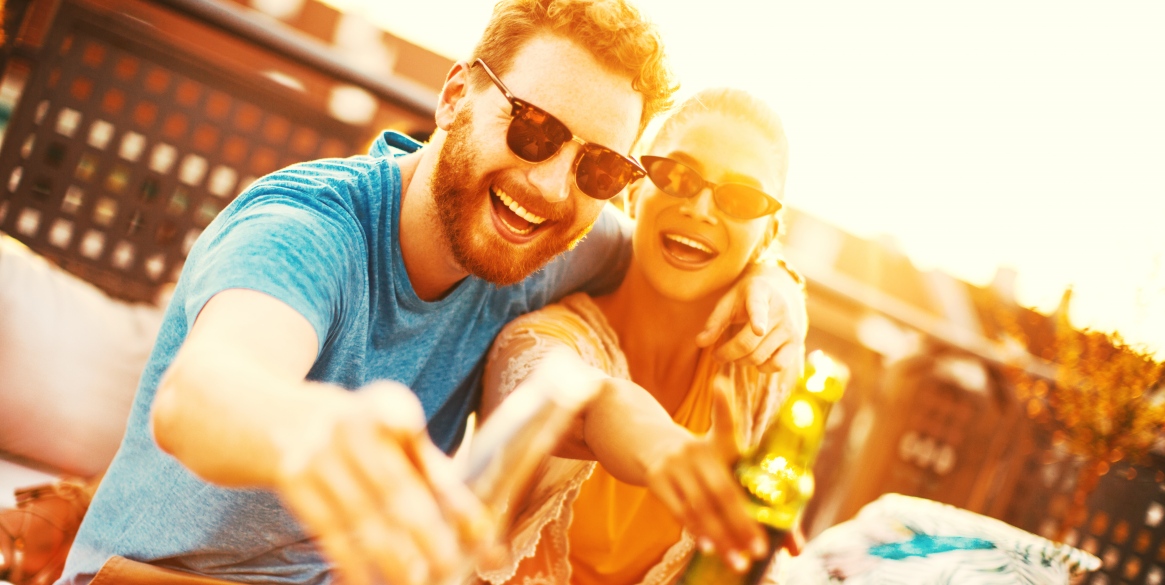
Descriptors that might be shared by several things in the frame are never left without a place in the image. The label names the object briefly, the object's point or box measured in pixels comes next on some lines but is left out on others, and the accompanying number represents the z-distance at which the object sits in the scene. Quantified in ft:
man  3.24
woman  4.89
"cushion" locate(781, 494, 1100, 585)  5.85
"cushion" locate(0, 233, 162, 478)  6.30
